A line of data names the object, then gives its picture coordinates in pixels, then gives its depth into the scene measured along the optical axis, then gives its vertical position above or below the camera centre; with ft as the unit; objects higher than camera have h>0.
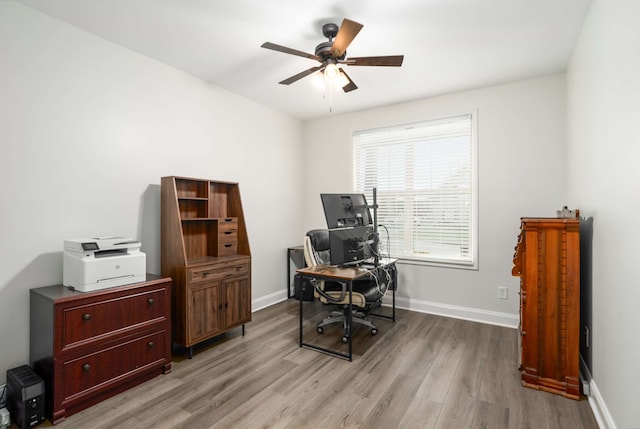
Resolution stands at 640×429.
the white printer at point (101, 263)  7.15 -1.23
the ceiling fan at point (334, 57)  7.42 +4.05
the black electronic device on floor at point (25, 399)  6.15 -3.79
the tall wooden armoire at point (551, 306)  7.34 -2.19
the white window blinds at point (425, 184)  12.65 +1.36
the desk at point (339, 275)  9.08 -1.84
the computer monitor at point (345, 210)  9.82 +0.13
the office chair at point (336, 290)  10.31 -2.59
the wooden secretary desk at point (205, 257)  9.24 -1.50
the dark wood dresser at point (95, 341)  6.54 -2.98
